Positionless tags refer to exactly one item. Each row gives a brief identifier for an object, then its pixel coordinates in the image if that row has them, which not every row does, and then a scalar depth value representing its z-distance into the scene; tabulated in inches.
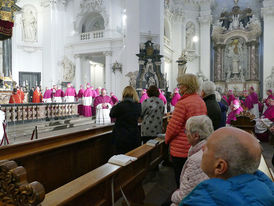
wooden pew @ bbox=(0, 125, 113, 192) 104.7
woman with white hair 65.1
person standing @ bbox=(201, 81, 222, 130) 123.3
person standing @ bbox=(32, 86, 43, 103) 515.5
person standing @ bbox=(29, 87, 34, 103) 623.2
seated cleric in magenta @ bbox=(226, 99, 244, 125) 276.1
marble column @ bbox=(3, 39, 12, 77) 617.9
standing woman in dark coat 136.9
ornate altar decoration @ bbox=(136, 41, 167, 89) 471.5
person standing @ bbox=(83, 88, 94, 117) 512.1
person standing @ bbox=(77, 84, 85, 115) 533.3
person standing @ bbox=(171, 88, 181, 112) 429.7
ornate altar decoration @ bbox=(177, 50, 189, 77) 573.8
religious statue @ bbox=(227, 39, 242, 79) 767.1
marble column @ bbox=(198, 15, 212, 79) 791.1
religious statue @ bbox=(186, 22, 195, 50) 801.6
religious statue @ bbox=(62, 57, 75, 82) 761.0
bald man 33.4
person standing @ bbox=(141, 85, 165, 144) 154.0
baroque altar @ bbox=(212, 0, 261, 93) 734.5
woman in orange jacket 98.6
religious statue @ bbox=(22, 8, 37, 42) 731.9
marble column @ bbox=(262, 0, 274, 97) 700.7
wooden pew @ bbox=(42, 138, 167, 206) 66.2
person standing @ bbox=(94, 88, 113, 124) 343.3
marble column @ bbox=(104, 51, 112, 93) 706.8
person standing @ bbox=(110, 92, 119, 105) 418.0
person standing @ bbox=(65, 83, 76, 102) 545.0
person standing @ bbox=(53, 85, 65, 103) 522.5
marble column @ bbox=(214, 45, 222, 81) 775.1
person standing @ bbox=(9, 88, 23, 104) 398.0
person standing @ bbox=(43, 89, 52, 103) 540.7
